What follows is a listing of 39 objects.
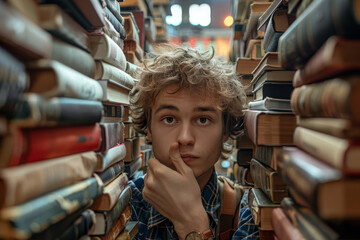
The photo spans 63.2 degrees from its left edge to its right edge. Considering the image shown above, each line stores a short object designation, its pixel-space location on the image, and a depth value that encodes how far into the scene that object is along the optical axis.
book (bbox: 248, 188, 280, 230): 0.82
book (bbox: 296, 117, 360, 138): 0.40
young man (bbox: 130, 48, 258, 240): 0.94
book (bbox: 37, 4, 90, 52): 0.49
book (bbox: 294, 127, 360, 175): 0.39
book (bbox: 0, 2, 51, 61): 0.38
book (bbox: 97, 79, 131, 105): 0.76
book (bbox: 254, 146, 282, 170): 0.80
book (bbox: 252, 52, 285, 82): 0.87
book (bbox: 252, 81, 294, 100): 0.88
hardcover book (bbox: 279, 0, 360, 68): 0.40
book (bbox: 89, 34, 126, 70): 0.74
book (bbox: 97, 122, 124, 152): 0.75
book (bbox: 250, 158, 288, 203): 0.81
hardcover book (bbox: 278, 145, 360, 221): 0.40
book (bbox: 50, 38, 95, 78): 0.53
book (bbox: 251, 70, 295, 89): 0.89
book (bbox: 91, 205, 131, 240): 0.81
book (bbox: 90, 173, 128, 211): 0.76
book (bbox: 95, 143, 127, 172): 0.75
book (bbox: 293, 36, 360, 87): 0.41
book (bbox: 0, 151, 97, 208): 0.38
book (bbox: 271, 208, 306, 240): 0.55
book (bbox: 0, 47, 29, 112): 0.37
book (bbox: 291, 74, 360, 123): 0.39
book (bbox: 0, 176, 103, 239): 0.39
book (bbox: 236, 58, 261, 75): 1.46
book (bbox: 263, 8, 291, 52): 0.84
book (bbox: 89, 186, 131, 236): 0.75
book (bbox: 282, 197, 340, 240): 0.46
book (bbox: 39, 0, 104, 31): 0.57
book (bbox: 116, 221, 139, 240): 0.98
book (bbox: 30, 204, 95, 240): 0.51
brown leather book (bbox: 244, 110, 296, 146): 0.78
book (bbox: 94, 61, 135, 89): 0.76
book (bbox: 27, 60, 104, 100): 0.47
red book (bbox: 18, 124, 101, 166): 0.45
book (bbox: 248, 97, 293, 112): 0.82
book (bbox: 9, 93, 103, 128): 0.42
